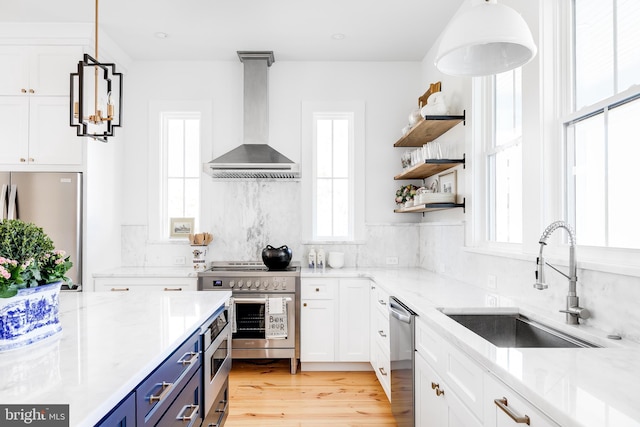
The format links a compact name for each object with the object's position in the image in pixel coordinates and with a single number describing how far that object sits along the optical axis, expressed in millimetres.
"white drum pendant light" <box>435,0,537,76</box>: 1313
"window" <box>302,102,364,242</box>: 4078
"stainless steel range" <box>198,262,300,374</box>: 3445
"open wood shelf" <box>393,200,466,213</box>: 2973
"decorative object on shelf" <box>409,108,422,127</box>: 3276
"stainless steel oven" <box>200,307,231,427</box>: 1834
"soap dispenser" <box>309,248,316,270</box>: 3887
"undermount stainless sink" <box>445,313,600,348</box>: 1798
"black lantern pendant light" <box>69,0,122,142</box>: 2054
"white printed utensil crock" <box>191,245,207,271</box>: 3730
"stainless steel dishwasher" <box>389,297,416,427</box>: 2080
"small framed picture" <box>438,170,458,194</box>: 3168
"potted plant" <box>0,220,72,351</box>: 1151
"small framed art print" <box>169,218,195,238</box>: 4074
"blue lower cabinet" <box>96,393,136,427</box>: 937
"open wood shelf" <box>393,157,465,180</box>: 2947
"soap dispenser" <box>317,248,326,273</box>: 3881
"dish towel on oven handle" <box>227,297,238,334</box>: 3419
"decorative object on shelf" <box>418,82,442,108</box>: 3330
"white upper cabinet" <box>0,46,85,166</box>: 3359
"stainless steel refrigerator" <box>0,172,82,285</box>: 3258
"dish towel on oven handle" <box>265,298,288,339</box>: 3449
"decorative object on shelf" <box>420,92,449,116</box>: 3006
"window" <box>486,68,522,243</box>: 2373
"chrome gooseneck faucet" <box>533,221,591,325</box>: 1563
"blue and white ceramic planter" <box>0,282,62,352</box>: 1151
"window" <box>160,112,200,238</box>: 4121
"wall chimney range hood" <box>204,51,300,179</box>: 3613
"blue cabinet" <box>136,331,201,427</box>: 1154
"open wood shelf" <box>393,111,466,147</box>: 2951
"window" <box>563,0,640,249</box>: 1526
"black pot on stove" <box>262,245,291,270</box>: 3611
